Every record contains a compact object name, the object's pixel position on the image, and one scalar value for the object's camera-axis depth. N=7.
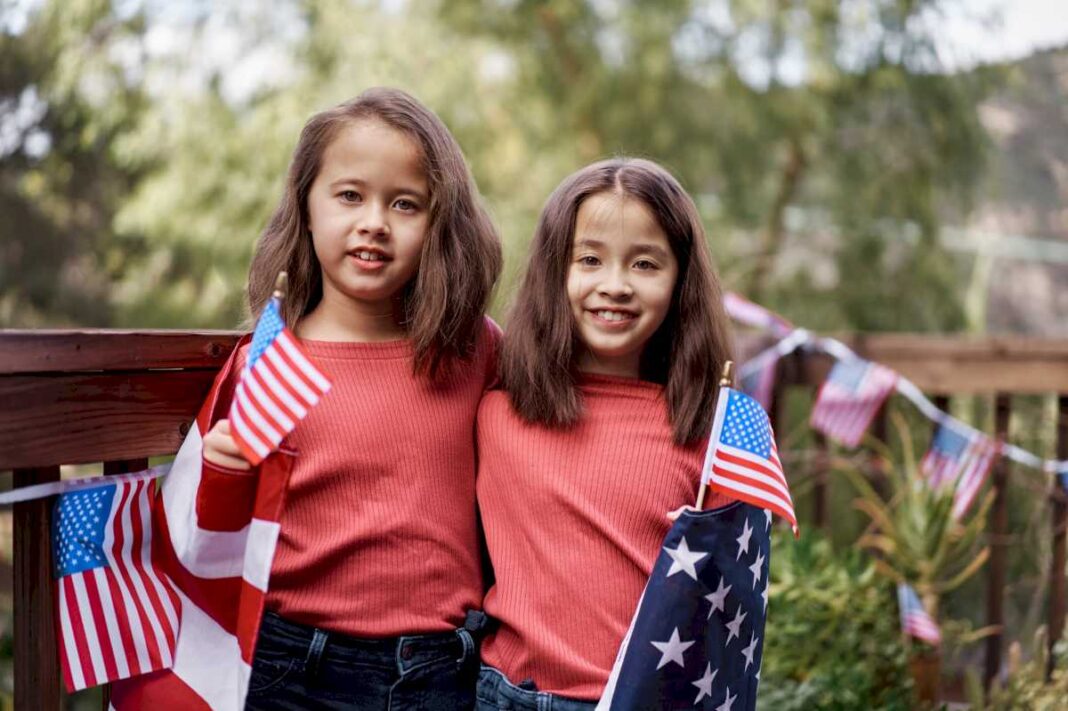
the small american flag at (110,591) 1.80
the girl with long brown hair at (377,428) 1.89
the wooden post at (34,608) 1.79
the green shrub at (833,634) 3.17
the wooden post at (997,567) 3.69
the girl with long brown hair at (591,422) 1.96
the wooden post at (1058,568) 3.59
